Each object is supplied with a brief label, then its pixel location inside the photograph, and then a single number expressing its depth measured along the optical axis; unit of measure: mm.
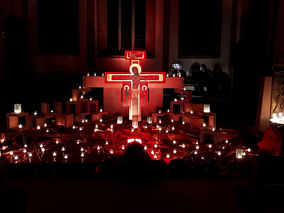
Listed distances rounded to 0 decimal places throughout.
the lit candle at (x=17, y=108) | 5017
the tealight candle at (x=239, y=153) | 3892
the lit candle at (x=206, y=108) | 5164
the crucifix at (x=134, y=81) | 5828
